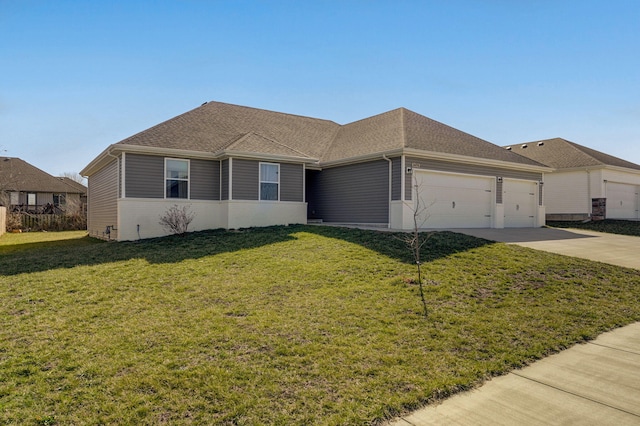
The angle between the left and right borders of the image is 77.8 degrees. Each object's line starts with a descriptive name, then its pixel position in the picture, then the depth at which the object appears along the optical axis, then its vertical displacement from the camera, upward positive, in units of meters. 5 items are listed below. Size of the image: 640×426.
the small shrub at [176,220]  14.23 -0.46
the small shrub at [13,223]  24.78 -1.05
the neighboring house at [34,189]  33.03 +1.56
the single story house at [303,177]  14.57 +1.26
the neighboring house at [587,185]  22.55 +1.50
